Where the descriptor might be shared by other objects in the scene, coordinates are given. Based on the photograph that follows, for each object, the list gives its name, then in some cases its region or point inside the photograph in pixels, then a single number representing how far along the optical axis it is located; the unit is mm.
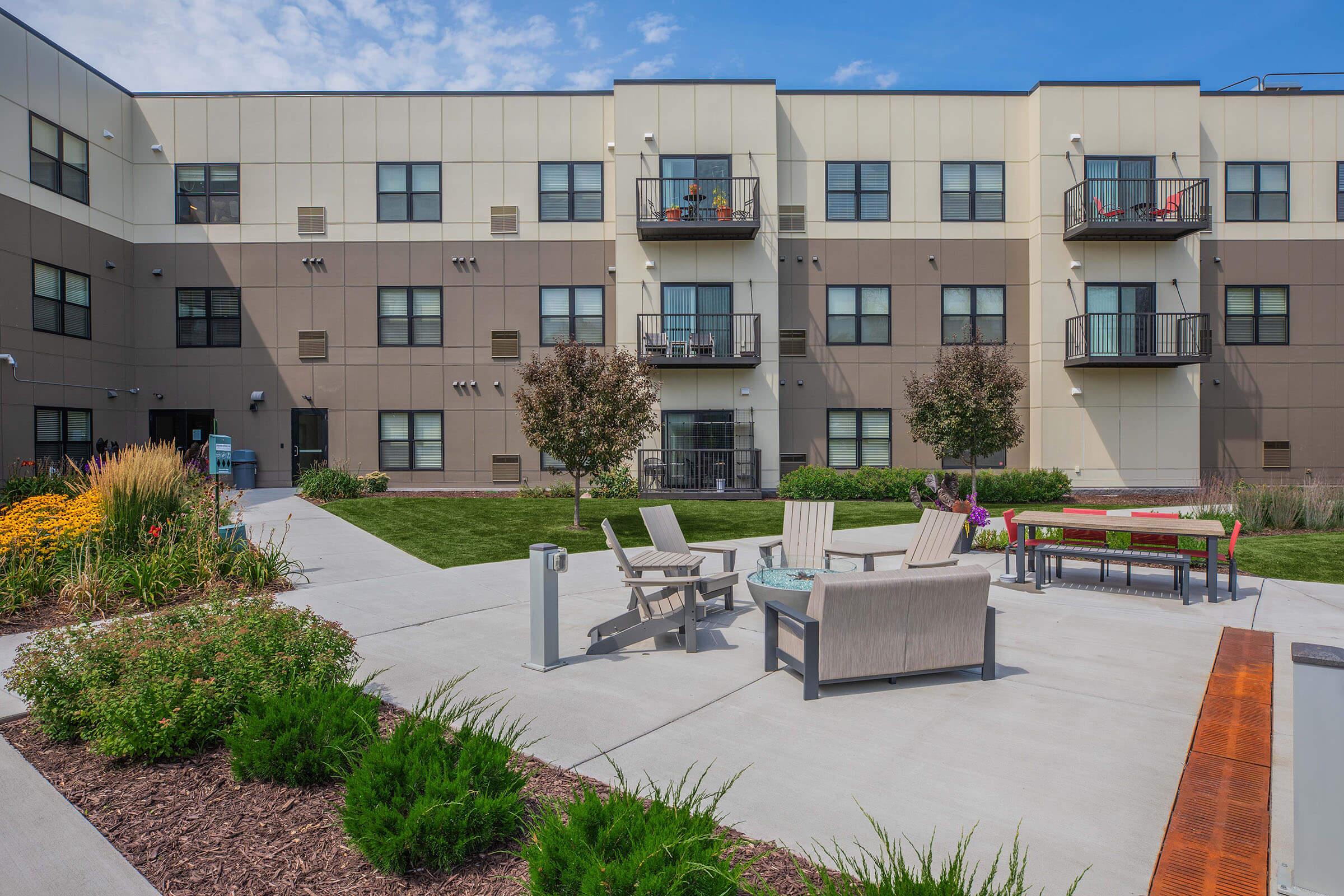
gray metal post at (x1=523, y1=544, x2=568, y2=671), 5539
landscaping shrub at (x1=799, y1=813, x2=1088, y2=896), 2436
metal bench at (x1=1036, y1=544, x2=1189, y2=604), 8086
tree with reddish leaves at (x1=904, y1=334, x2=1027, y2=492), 15336
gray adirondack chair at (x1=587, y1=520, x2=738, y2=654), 6031
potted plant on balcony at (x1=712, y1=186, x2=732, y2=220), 19844
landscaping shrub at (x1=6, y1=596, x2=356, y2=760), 3924
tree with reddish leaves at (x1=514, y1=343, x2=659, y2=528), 13094
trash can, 20391
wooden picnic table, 8039
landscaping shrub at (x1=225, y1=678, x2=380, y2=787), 3609
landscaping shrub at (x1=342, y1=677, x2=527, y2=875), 2965
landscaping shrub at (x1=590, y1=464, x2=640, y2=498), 19734
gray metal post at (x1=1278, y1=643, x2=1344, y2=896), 2740
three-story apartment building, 20562
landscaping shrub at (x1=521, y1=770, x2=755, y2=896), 2551
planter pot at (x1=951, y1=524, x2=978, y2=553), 11078
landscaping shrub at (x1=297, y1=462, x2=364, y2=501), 17938
